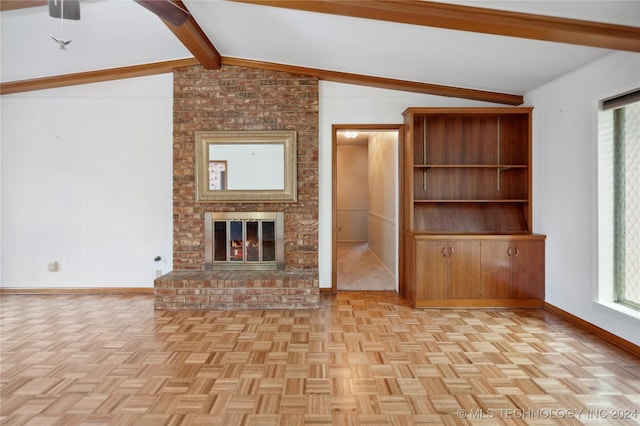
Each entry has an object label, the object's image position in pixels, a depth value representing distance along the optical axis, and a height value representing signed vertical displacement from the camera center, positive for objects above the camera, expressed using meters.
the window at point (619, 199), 2.99 +0.09
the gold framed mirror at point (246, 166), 4.46 +0.58
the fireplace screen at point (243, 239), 4.48 -0.33
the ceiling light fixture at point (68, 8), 2.14 +1.24
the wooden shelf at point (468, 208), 3.94 +0.04
